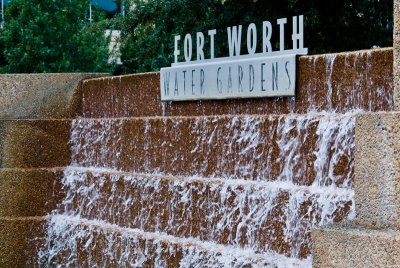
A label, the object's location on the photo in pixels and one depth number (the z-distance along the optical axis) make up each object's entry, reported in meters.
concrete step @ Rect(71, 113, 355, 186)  6.70
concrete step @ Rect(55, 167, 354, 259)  6.62
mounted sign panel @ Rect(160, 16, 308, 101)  7.52
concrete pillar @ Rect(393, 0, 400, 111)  4.52
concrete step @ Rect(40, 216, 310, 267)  7.08
